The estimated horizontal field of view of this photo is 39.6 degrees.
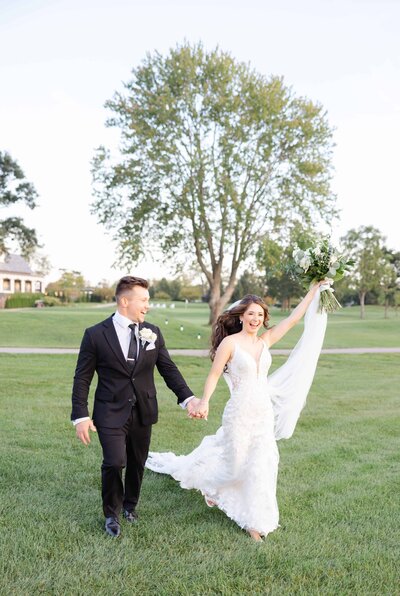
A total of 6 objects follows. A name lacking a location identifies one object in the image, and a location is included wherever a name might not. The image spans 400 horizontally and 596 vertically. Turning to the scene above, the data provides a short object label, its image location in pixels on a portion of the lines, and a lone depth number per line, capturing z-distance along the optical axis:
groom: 4.96
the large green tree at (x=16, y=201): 44.00
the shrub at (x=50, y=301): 67.94
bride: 5.11
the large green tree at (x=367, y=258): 62.28
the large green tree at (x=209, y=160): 26.73
